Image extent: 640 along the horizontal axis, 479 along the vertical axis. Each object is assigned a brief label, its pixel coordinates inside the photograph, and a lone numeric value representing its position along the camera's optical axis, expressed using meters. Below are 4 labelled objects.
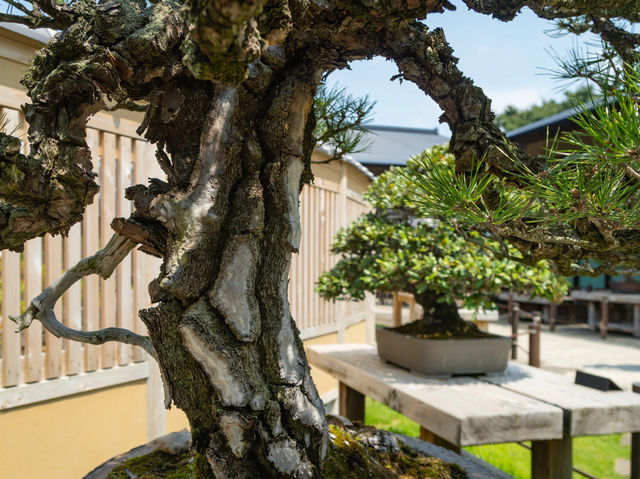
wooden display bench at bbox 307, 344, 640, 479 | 1.12
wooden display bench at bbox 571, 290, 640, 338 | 6.62
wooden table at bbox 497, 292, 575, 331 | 7.45
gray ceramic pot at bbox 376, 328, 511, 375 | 1.60
